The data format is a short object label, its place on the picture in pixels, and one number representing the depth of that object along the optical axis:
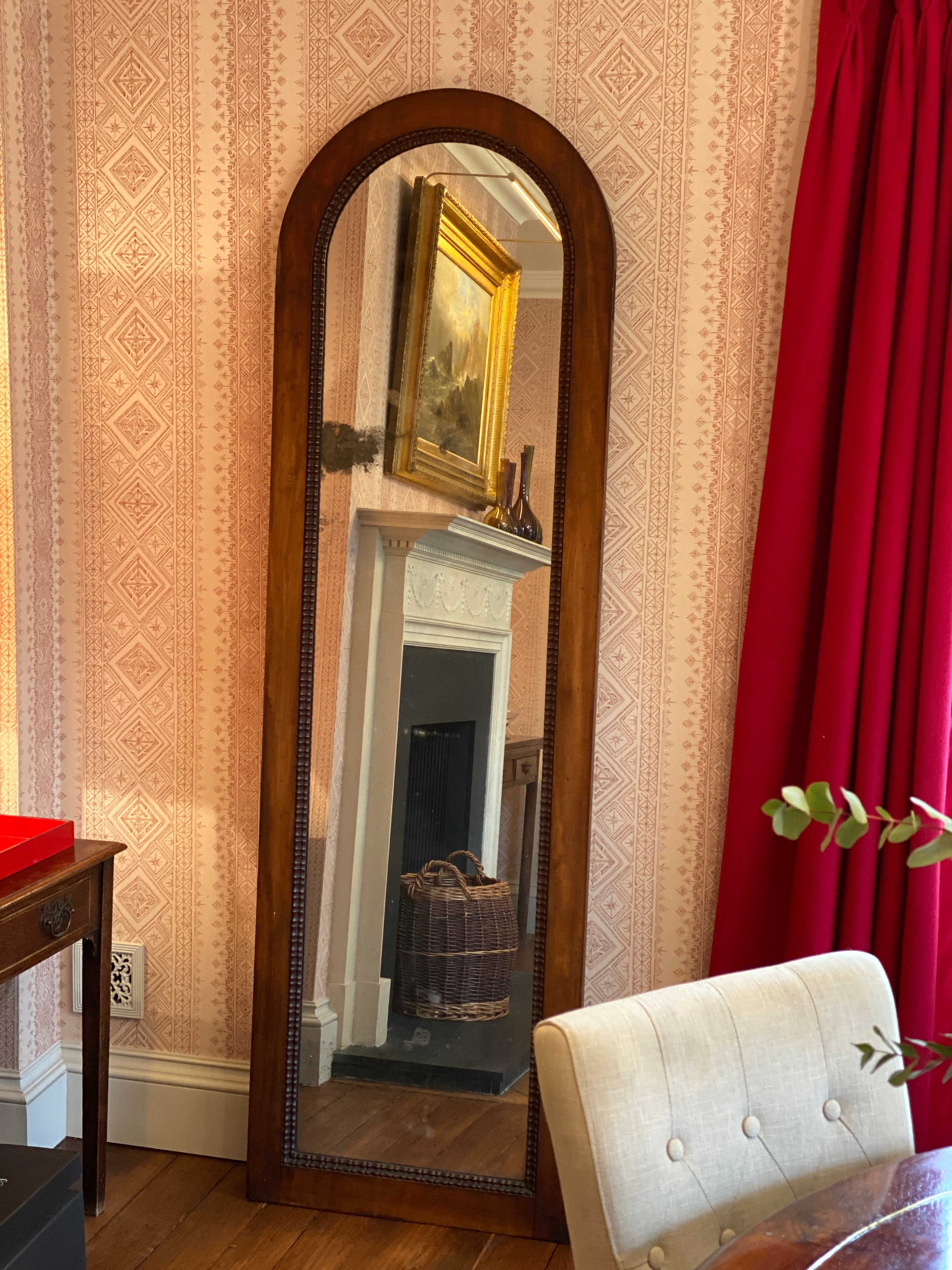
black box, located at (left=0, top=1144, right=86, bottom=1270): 1.79
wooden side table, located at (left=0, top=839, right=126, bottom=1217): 2.07
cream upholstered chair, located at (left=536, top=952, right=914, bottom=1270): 1.14
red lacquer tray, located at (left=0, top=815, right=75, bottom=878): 2.06
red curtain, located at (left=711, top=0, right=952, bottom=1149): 2.09
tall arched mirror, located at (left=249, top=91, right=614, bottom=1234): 2.27
